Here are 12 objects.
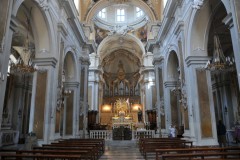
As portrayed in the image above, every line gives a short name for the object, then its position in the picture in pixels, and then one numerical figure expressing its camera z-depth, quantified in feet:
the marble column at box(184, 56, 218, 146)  26.40
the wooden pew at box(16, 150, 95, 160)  15.75
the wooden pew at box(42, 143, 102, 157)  21.95
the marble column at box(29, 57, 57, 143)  26.96
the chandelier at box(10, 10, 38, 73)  25.02
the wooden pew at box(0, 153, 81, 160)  13.39
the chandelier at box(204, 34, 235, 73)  24.30
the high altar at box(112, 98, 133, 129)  93.40
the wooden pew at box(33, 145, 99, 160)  18.90
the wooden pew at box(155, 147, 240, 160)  16.87
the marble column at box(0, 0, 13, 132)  16.94
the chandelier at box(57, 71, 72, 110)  30.68
